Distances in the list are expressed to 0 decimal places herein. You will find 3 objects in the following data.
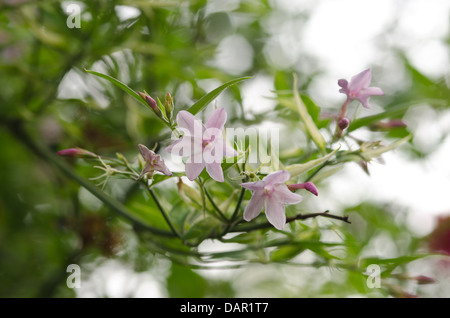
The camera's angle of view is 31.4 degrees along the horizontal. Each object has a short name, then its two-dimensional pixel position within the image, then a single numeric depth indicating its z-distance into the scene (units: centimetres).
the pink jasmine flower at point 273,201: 28
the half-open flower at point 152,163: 28
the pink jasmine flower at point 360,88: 30
